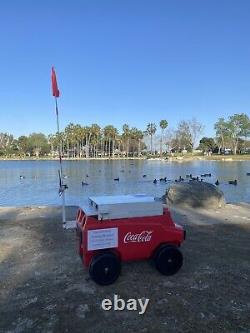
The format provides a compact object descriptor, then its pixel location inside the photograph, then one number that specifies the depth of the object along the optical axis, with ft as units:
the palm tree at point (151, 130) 506.48
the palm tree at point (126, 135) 477.77
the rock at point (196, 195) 43.06
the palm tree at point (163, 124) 476.87
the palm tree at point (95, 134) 470.39
